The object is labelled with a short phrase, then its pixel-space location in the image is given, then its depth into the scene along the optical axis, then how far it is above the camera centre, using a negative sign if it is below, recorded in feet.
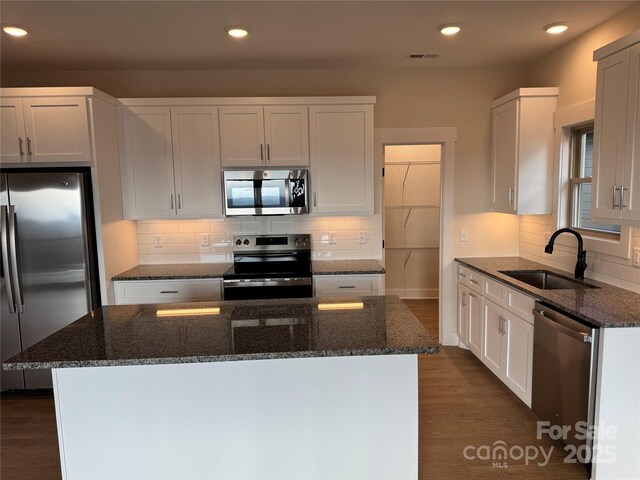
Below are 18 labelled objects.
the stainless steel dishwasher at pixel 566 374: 6.59 -3.12
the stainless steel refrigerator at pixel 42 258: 9.59 -1.14
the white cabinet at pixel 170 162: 11.11 +1.31
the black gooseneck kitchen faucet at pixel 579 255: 8.96 -1.26
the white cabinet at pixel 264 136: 11.16 +1.97
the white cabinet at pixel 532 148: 10.50 +1.38
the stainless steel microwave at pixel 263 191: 11.07 +0.42
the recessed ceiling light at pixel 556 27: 8.95 +3.89
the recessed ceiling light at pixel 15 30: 8.56 +3.95
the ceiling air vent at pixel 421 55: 10.80 +4.00
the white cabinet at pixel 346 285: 10.98 -2.19
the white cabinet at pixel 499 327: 8.58 -3.10
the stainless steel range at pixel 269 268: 10.68 -1.78
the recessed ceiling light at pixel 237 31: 8.85 +3.94
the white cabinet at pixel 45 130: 9.86 +2.02
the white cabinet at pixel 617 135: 6.84 +1.14
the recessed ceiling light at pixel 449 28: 8.85 +3.88
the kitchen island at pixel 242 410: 5.36 -2.76
